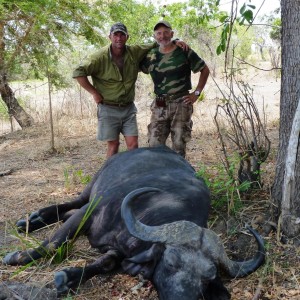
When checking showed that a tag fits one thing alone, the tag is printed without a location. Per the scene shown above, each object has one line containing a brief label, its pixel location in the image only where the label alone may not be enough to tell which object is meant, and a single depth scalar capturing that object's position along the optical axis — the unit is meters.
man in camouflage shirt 4.90
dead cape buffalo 2.50
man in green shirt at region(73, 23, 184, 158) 5.12
